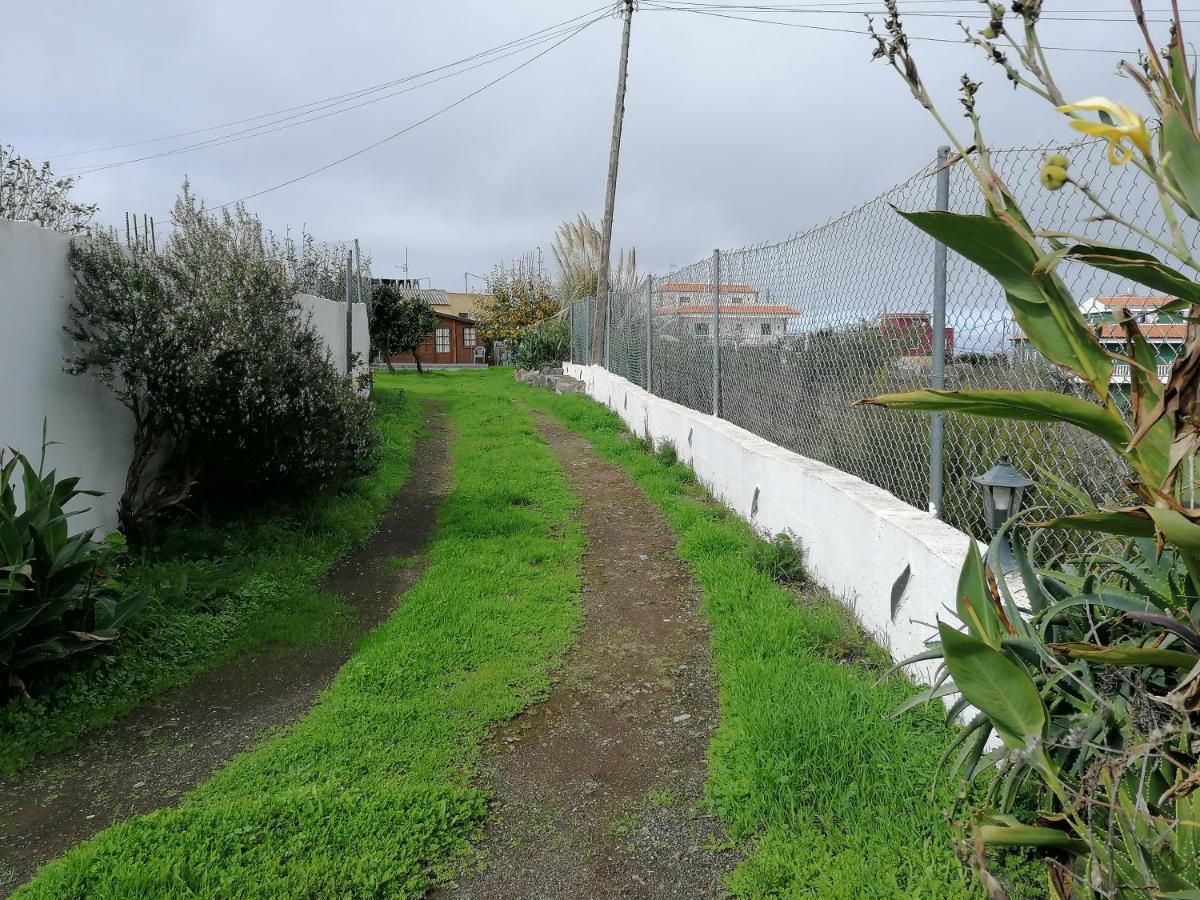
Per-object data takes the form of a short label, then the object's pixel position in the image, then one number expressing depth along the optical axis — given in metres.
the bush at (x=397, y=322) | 22.62
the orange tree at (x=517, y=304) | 30.14
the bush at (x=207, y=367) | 5.23
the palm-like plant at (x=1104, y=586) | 1.45
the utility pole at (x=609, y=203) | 16.47
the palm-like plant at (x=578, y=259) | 28.91
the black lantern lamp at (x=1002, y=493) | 3.13
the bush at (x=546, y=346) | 21.84
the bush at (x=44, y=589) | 3.77
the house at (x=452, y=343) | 42.75
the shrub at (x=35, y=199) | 9.02
